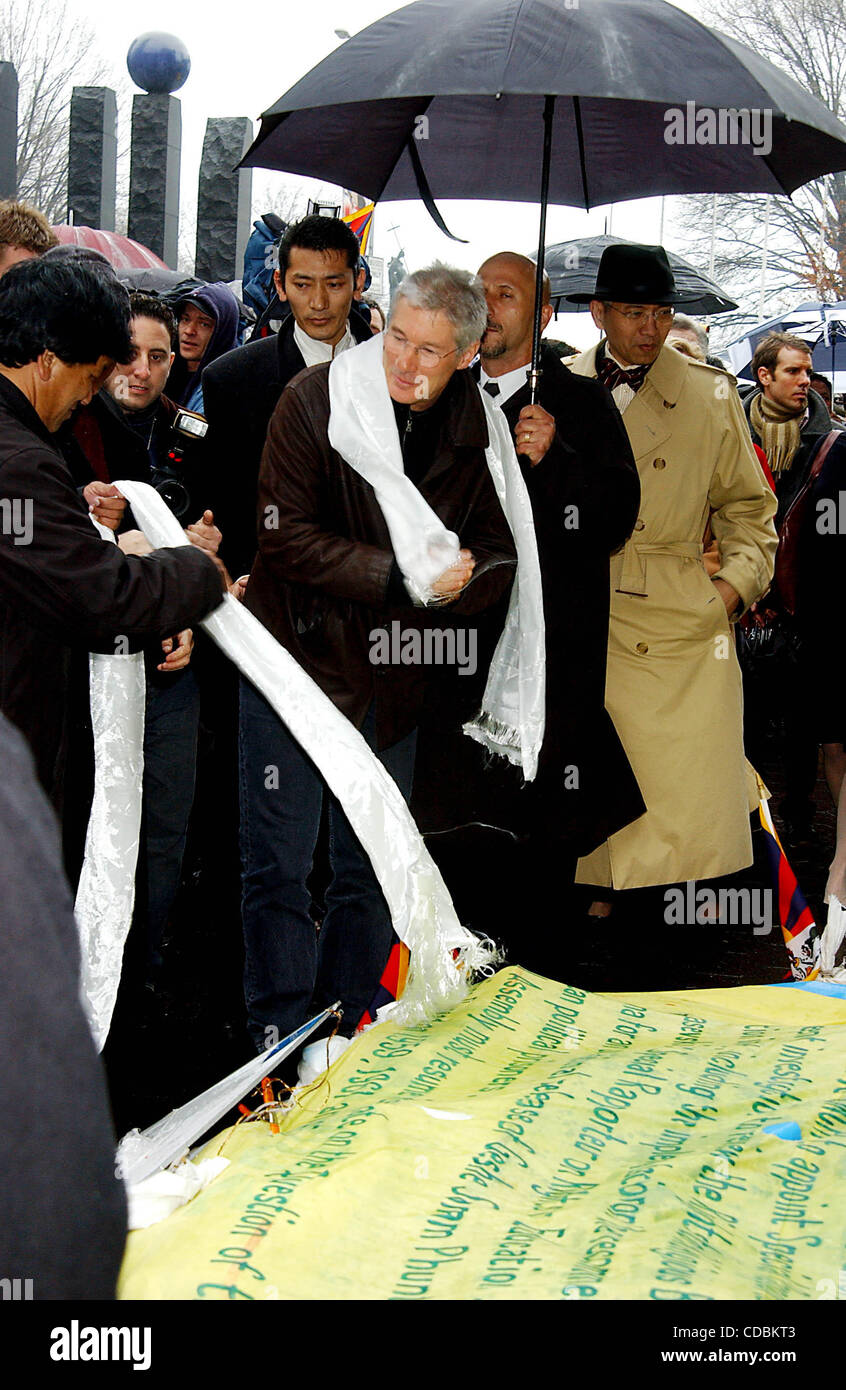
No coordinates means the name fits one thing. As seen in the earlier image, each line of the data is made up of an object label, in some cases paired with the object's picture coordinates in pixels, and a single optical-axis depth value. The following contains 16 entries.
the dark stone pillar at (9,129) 13.13
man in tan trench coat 4.50
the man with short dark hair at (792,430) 6.04
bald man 4.13
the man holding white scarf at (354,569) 3.42
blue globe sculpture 14.95
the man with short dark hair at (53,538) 2.53
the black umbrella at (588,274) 8.48
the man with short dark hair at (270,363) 4.13
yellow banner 2.01
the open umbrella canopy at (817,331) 9.23
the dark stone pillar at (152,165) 15.39
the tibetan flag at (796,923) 4.36
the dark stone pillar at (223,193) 14.91
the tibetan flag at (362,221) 8.23
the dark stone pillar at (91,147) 15.64
